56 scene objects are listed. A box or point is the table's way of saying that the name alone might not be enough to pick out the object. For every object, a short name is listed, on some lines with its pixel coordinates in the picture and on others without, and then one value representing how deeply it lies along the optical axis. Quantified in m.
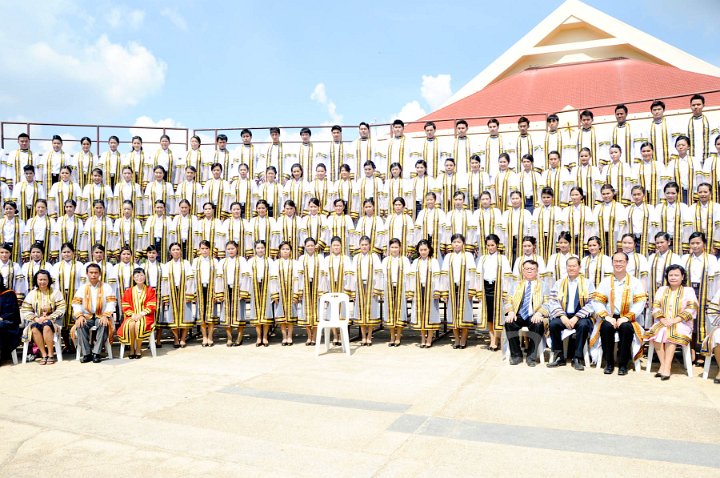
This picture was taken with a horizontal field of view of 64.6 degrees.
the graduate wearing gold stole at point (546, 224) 8.10
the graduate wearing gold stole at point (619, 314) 6.44
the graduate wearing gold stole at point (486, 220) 8.32
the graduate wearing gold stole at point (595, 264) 7.30
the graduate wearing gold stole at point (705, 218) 7.31
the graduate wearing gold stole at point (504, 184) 8.84
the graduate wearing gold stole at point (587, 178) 8.45
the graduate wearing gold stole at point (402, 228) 8.81
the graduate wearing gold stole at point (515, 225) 8.18
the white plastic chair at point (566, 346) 6.67
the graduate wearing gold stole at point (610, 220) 7.84
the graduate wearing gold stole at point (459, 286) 8.03
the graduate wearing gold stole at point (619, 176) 8.21
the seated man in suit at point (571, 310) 6.69
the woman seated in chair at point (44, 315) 7.43
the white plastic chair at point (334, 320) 7.63
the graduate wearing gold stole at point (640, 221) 7.66
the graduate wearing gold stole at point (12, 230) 9.45
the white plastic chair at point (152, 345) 7.75
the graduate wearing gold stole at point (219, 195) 9.95
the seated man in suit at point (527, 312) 6.93
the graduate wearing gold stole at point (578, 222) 7.96
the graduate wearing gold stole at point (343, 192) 9.51
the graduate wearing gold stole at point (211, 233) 9.34
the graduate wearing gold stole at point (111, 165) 10.45
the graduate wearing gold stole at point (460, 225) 8.45
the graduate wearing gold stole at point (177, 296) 8.70
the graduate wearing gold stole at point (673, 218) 7.48
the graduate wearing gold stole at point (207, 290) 8.76
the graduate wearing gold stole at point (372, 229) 8.84
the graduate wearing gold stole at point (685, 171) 7.90
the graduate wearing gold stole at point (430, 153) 9.88
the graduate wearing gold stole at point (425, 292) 8.20
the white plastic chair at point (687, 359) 6.15
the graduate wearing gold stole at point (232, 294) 8.73
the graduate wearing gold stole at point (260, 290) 8.66
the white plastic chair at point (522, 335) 6.94
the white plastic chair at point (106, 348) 7.52
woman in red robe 7.61
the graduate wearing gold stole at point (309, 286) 8.63
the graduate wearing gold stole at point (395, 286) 8.36
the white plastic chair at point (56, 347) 7.43
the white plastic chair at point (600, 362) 6.47
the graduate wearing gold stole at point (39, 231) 9.47
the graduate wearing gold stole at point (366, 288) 8.45
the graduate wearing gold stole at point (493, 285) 7.78
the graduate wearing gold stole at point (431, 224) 8.69
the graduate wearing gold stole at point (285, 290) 8.65
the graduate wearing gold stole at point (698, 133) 8.48
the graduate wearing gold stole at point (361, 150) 10.23
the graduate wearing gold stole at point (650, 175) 8.09
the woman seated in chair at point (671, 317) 6.13
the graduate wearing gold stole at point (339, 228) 9.03
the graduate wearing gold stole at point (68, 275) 8.59
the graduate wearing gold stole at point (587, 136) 9.05
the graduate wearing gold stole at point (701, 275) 6.79
